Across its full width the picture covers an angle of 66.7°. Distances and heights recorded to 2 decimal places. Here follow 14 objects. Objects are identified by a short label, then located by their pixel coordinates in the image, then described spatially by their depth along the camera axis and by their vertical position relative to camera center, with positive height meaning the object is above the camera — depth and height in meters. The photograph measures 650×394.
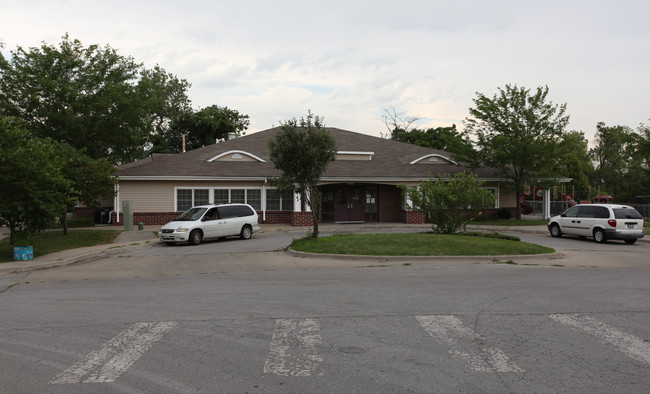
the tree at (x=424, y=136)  56.19 +7.85
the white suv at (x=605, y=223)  19.53 -0.80
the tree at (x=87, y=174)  20.77 +1.30
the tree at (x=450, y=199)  19.06 +0.17
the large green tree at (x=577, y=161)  29.06 +3.95
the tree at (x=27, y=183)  14.83 +0.66
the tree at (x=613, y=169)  63.80 +4.89
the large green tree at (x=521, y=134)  28.25 +4.07
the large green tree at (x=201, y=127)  53.69 +8.53
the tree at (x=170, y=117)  54.96 +10.19
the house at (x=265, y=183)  27.81 +1.27
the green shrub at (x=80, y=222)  31.41 -1.15
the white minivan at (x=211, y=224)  19.34 -0.82
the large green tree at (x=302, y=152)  17.25 +1.83
